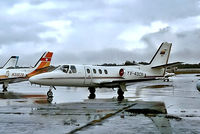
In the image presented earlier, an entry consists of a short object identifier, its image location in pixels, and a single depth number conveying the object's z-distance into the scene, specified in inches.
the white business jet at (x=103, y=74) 797.2
